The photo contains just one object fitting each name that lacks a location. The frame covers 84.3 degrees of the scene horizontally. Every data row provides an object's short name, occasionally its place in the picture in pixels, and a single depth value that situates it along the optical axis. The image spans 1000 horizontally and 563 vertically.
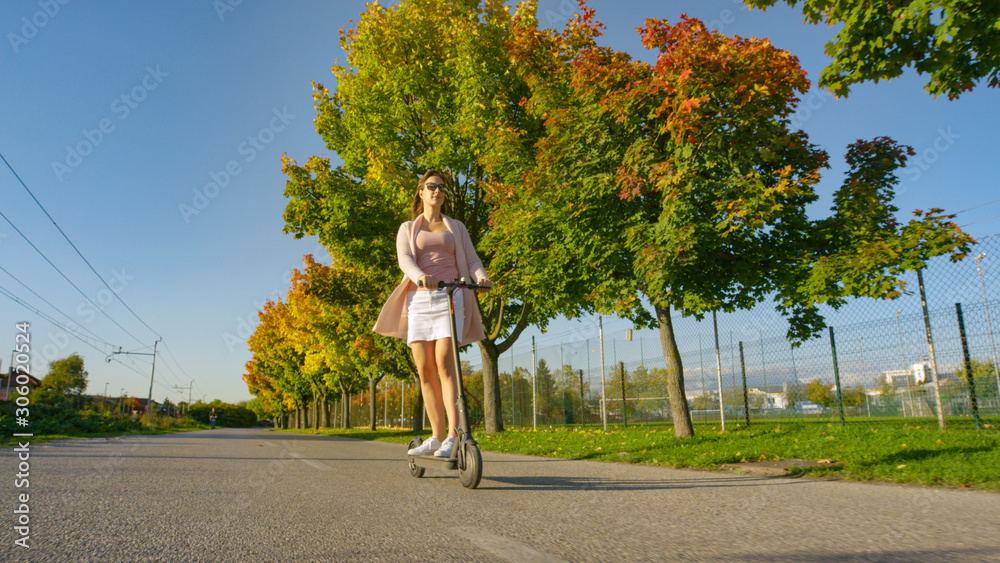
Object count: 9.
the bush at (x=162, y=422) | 34.97
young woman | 4.40
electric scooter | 3.89
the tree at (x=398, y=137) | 14.32
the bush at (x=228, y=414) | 130.29
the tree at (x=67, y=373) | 66.06
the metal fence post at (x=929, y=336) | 8.88
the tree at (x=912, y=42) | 5.41
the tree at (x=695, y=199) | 8.59
